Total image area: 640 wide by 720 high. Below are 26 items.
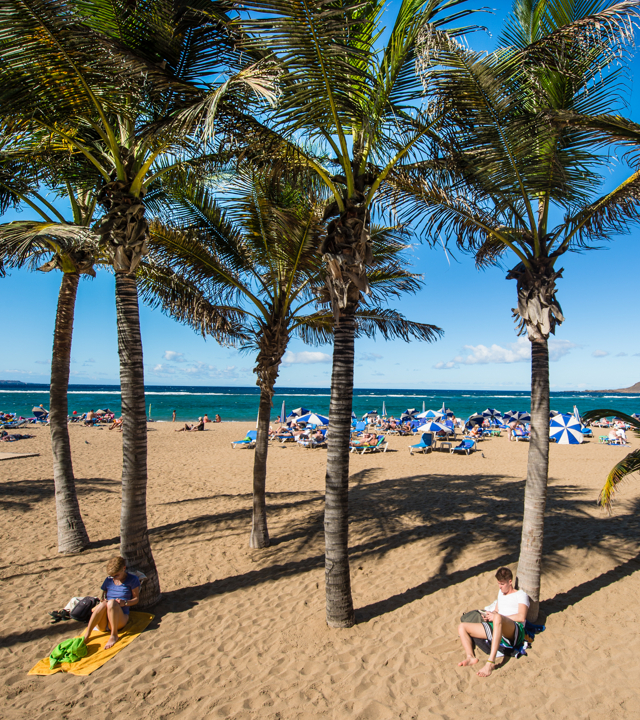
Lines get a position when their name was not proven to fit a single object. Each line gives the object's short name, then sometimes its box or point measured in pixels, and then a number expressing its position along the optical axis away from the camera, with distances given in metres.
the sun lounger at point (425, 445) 17.75
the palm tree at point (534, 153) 4.09
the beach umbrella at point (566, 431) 19.22
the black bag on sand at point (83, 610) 4.57
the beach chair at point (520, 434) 21.38
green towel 3.93
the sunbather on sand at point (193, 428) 26.56
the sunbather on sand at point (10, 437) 19.72
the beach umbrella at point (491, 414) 26.70
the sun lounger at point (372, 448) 17.53
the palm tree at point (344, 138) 3.74
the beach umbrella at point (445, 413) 25.84
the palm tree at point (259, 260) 6.53
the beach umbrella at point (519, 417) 26.10
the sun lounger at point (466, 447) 17.39
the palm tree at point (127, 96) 3.84
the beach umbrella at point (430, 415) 24.99
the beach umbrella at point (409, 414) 29.12
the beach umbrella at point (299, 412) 26.16
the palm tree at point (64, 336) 6.23
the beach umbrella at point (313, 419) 21.73
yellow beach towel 3.86
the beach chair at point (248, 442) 18.88
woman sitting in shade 4.30
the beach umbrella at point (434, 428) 20.19
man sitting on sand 3.84
